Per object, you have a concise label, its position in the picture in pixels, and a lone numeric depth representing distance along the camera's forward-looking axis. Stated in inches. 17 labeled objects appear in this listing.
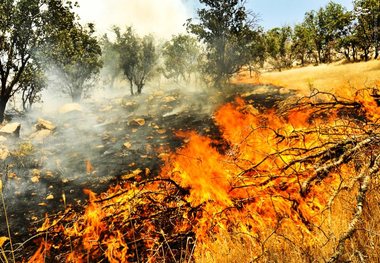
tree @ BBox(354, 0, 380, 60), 1327.1
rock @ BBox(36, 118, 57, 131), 640.4
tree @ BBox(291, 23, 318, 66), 1781.0
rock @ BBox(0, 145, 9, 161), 441.1
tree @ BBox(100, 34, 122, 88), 1700.2
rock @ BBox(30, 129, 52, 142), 583.6
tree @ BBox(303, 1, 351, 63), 1593.3
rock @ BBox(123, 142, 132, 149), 478.6
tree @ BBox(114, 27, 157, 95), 1251.2
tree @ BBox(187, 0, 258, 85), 989.8
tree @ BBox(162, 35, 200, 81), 1424.7
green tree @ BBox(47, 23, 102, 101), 848.3
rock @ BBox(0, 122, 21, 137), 565.2
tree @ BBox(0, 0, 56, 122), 633.6
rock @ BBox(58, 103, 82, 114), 862.5
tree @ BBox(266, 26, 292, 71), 1880.3
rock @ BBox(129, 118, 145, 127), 644.7
